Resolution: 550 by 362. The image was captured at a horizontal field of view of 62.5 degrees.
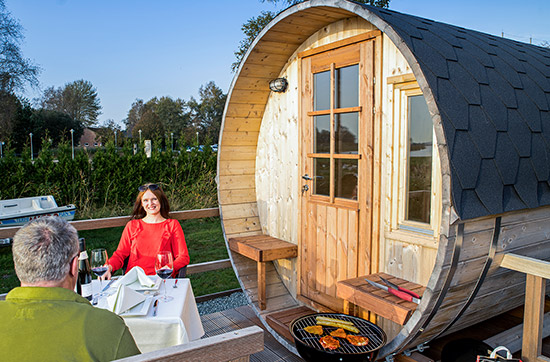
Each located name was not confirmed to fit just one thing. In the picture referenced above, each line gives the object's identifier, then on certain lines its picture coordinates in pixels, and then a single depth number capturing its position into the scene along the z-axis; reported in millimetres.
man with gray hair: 1564
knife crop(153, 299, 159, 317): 2802
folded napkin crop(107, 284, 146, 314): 2713
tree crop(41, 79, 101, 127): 45875
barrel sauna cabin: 2793
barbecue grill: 3088
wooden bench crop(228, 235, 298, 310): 4695
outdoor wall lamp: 4938
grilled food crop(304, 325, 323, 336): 3475
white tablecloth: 2730
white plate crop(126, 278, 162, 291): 3082
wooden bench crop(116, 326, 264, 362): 1637
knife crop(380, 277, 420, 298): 3150
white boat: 8555
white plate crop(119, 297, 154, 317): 2721
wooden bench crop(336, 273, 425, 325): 3008
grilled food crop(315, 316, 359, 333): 3510
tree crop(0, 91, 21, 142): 18422
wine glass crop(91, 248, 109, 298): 3107
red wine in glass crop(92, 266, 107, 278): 3102
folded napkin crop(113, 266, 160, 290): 3090
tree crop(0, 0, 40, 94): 18531
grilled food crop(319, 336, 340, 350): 3222
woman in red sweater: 4121
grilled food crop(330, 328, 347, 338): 3410
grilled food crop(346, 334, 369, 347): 3271
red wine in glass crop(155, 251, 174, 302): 3133
